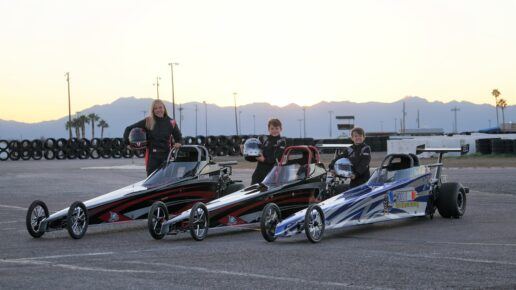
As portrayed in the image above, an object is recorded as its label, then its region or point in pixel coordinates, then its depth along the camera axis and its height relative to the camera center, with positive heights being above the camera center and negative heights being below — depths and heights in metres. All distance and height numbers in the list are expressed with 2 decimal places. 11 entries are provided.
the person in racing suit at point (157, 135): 15.02 +0.30
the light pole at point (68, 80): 109.28 +9.22
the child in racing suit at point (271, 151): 14.48 -0.02
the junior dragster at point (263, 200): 12.20 -0.76
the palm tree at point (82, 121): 179.75 +6.75
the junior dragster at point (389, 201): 11.74 -0.83
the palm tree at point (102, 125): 191.10 +6.37
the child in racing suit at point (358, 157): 14.45 -0.16
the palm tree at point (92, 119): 181.86 +7.32
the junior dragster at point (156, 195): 12.91 -0.69
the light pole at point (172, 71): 102.59 +9.34
